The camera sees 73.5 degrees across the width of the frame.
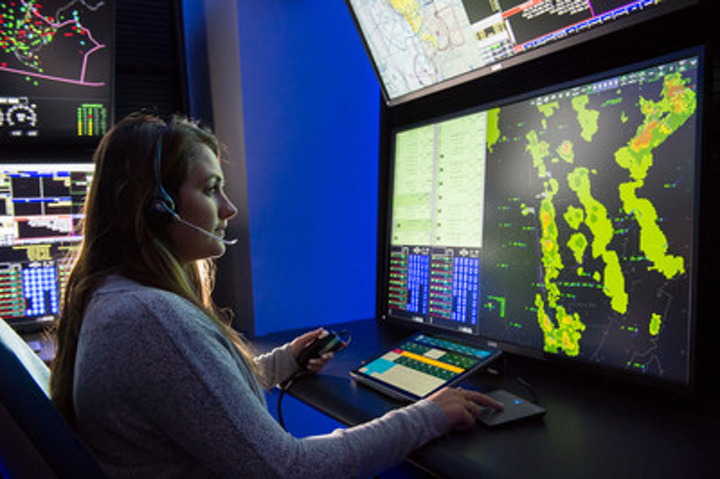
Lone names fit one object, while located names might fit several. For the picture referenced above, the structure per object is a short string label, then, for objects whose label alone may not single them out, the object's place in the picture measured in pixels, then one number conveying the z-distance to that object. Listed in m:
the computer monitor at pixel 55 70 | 1.49
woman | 0.60
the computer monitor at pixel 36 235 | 1.54
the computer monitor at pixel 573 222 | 0.80
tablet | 0.85
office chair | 0.52
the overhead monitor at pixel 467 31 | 0.93
